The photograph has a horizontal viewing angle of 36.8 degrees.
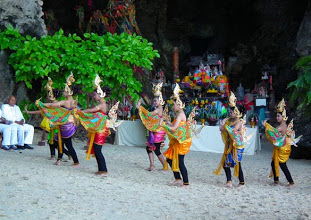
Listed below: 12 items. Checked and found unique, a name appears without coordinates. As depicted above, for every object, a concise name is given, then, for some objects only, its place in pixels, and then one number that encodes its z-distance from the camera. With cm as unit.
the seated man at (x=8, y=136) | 945
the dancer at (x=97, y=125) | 717
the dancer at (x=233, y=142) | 691
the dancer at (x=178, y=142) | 665
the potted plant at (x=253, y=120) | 1147
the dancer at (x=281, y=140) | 719
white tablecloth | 1103
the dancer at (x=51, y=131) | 834
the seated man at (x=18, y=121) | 973
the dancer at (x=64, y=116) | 781
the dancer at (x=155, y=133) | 800
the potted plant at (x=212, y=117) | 1127
